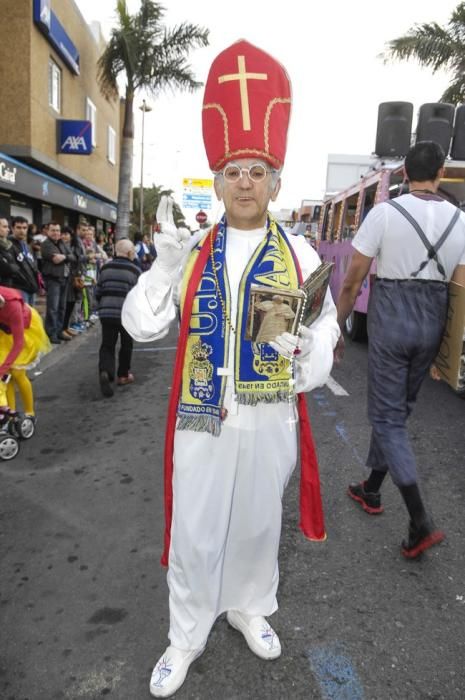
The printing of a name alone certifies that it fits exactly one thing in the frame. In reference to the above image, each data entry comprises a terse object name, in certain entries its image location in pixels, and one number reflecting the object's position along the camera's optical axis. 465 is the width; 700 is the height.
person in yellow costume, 3.92
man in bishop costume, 1.89
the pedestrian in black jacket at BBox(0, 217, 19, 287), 5.59
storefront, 11.34
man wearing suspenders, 2.69
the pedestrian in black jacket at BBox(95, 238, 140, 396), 5.68
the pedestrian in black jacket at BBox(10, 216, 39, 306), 6.06
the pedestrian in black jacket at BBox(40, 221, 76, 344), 7.95
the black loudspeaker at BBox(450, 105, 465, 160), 6.75
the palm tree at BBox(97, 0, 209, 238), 16.11
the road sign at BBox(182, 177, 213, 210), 25.27
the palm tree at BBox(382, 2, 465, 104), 14.16
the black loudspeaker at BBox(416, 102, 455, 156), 6.73
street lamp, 34.31
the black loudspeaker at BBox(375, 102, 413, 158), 6.86
